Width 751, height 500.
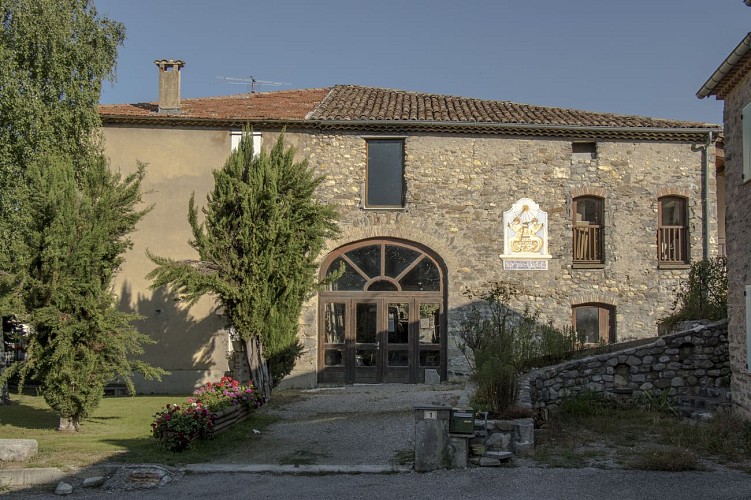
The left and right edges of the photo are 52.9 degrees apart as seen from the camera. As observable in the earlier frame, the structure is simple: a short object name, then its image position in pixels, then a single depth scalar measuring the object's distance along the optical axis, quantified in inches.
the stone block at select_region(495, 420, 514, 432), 355.3
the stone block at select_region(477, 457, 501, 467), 342.0
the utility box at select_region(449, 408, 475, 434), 343.6
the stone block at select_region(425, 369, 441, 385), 716.7
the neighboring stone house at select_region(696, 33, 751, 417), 408.2
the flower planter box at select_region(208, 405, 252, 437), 422.0
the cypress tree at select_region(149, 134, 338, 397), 522.0
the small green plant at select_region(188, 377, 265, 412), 444.2
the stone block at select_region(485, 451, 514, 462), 343.6
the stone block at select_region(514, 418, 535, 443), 354.9
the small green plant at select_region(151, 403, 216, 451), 385.7
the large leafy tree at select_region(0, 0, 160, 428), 444.5
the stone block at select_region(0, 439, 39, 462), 361.4
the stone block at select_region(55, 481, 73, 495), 320.8
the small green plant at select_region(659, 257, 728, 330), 531.5
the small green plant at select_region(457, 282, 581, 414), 401.4
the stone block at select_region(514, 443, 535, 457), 354.0
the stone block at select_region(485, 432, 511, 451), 353.4
